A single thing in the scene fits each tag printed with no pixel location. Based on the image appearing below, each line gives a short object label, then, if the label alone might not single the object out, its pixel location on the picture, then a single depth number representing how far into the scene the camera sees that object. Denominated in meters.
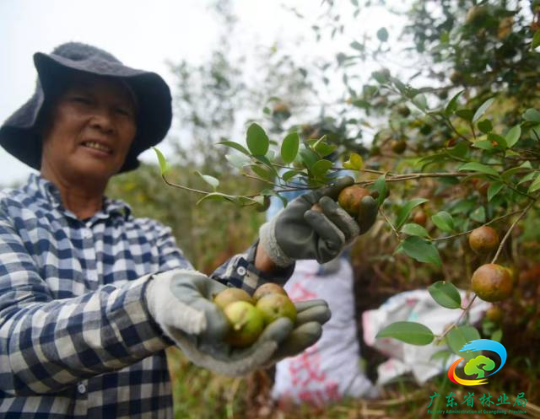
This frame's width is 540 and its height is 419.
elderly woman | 0.83
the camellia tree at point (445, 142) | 0.88
